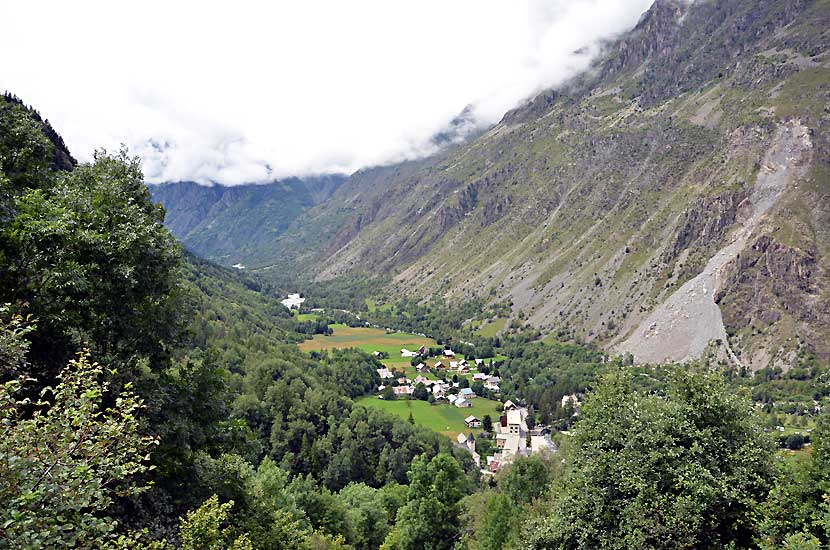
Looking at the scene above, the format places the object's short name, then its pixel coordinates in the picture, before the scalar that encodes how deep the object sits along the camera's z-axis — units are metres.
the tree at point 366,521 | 45.19
